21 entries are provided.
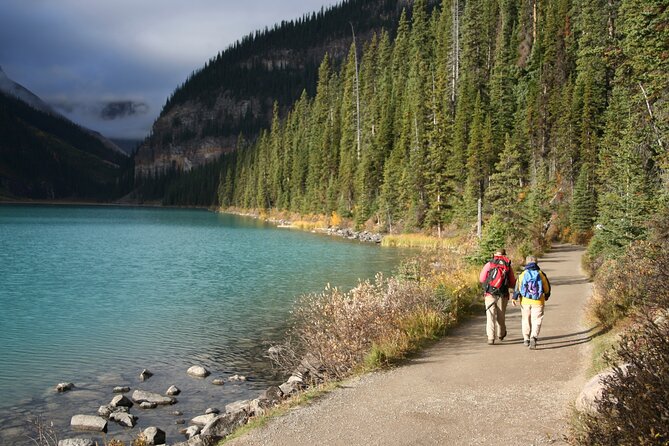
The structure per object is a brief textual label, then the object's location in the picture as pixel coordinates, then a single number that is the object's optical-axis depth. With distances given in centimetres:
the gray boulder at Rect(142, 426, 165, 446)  981
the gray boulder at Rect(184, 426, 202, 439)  1014
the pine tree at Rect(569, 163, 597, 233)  4077
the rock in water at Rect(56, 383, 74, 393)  1277
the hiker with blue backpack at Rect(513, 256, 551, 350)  1116
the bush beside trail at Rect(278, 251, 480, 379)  1077
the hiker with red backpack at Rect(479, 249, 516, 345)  1165
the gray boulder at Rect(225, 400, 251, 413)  1112
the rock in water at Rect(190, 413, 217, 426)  1078
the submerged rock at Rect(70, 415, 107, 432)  1068
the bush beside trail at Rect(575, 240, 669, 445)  448
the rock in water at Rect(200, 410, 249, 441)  888
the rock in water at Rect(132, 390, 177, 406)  1212
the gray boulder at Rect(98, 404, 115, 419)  1140
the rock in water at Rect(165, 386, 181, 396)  1266
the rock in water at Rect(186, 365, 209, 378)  1388
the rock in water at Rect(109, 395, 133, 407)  1188
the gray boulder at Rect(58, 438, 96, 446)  960
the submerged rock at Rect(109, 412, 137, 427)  1091
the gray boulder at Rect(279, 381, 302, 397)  1088
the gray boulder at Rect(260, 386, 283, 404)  1026
